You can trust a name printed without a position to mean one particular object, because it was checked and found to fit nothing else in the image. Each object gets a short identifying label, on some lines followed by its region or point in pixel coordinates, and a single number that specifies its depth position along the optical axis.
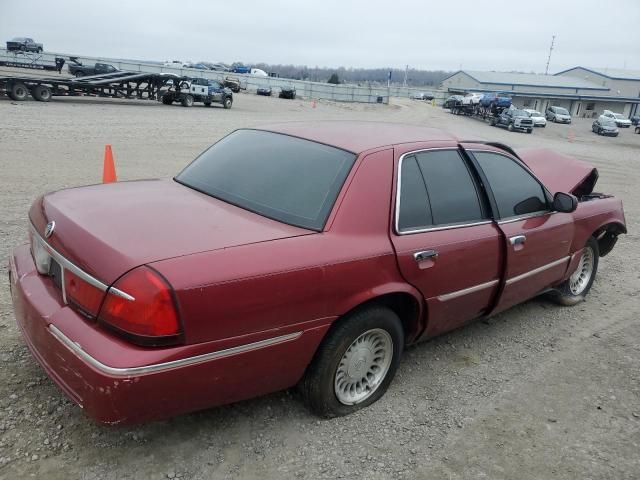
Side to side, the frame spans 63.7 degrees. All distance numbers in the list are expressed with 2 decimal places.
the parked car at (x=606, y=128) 42.25
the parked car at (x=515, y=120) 36.62
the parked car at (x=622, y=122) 52.00
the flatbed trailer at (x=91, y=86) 20.77
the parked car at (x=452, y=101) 50.64
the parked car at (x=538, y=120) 43.09
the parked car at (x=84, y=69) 33.31
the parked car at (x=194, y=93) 27.64
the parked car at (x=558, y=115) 52.81
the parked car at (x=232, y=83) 44.93
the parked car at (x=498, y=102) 41.50
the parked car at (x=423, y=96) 82.44
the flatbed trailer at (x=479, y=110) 41.78
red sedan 2.20
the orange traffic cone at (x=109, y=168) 6.14
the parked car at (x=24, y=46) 49.76
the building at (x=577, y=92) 75.69
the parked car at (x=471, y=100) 47.14
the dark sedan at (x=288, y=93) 46.06
